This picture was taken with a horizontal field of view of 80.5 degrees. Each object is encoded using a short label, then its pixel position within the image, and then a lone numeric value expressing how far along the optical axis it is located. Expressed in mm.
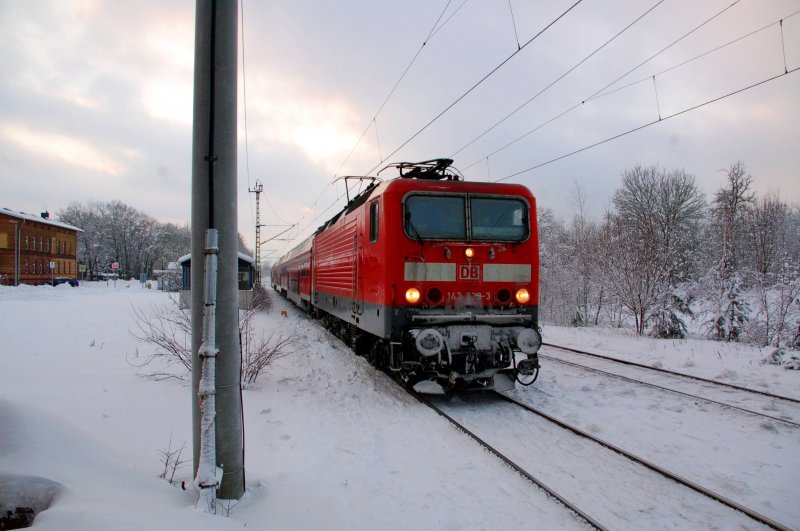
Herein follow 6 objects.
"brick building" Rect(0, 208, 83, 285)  43188
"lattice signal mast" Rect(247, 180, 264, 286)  38219
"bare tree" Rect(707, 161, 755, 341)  18578
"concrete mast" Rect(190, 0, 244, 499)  3279
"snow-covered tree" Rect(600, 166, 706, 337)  18844
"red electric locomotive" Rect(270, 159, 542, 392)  6637
